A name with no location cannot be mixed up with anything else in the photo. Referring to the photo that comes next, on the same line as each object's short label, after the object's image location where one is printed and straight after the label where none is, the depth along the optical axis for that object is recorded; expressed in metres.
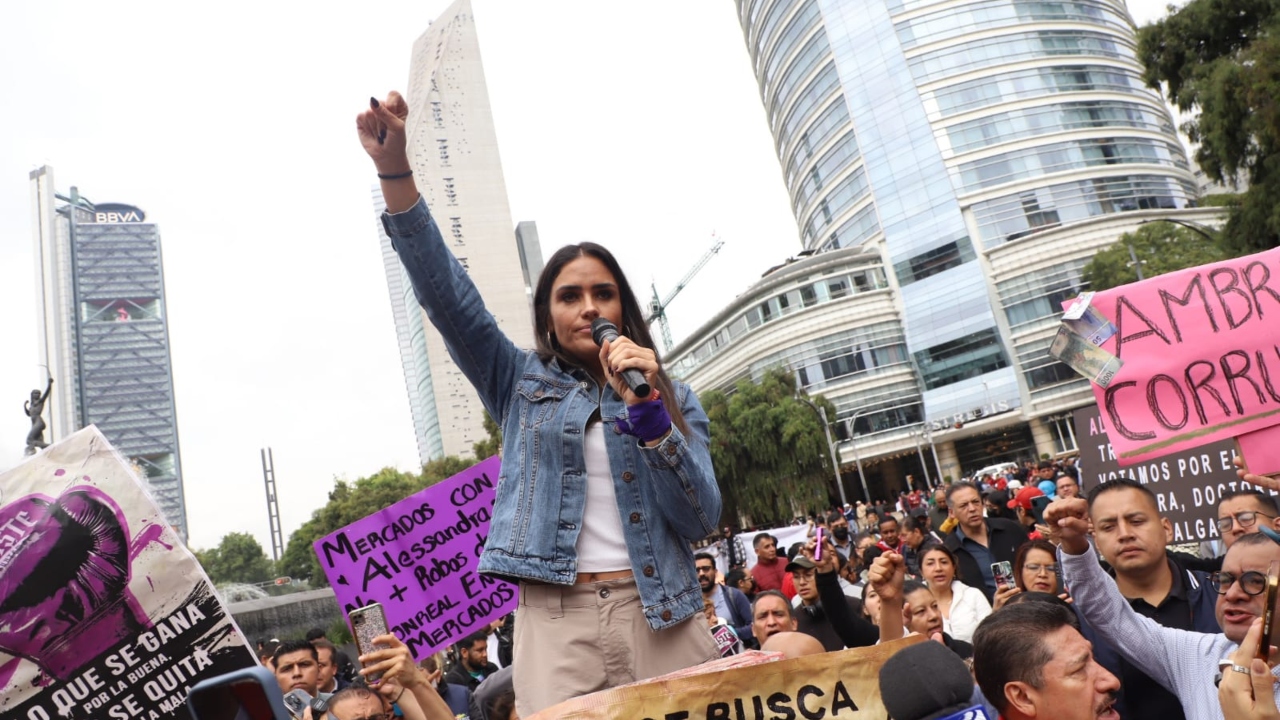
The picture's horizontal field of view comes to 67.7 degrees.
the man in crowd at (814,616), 5.07
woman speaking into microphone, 2.07
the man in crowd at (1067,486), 10.10
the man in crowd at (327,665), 6.58
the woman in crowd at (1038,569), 5.02
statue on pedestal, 6.19
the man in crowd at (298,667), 6.31
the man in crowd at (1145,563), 4.04
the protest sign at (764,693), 1.77
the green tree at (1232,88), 15.30
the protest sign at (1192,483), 6.17
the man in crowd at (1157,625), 3.23
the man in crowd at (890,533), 10.68
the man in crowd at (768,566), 10.08
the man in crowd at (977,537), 7.22
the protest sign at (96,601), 3.68
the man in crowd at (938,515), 12.09
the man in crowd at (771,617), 5.90
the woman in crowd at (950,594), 5.52
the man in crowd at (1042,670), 2.59
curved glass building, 55.41
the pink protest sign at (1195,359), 5.07
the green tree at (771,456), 42.84
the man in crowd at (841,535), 13.02
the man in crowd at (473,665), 8.20
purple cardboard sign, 5.30
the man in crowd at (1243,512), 5.12
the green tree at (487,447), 38.53
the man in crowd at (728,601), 7.70
